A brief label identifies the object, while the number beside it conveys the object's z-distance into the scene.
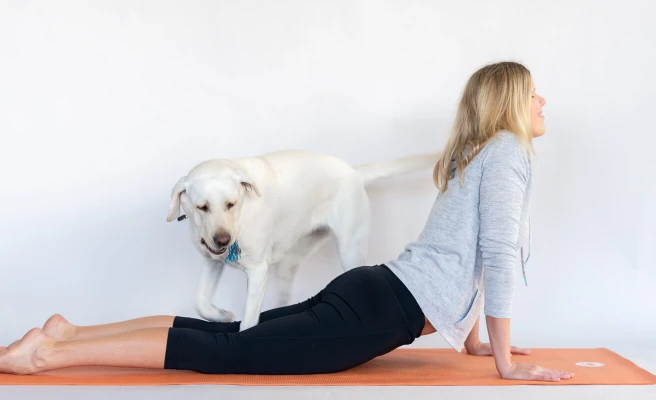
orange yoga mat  2.10
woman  2.10
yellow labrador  2.49
